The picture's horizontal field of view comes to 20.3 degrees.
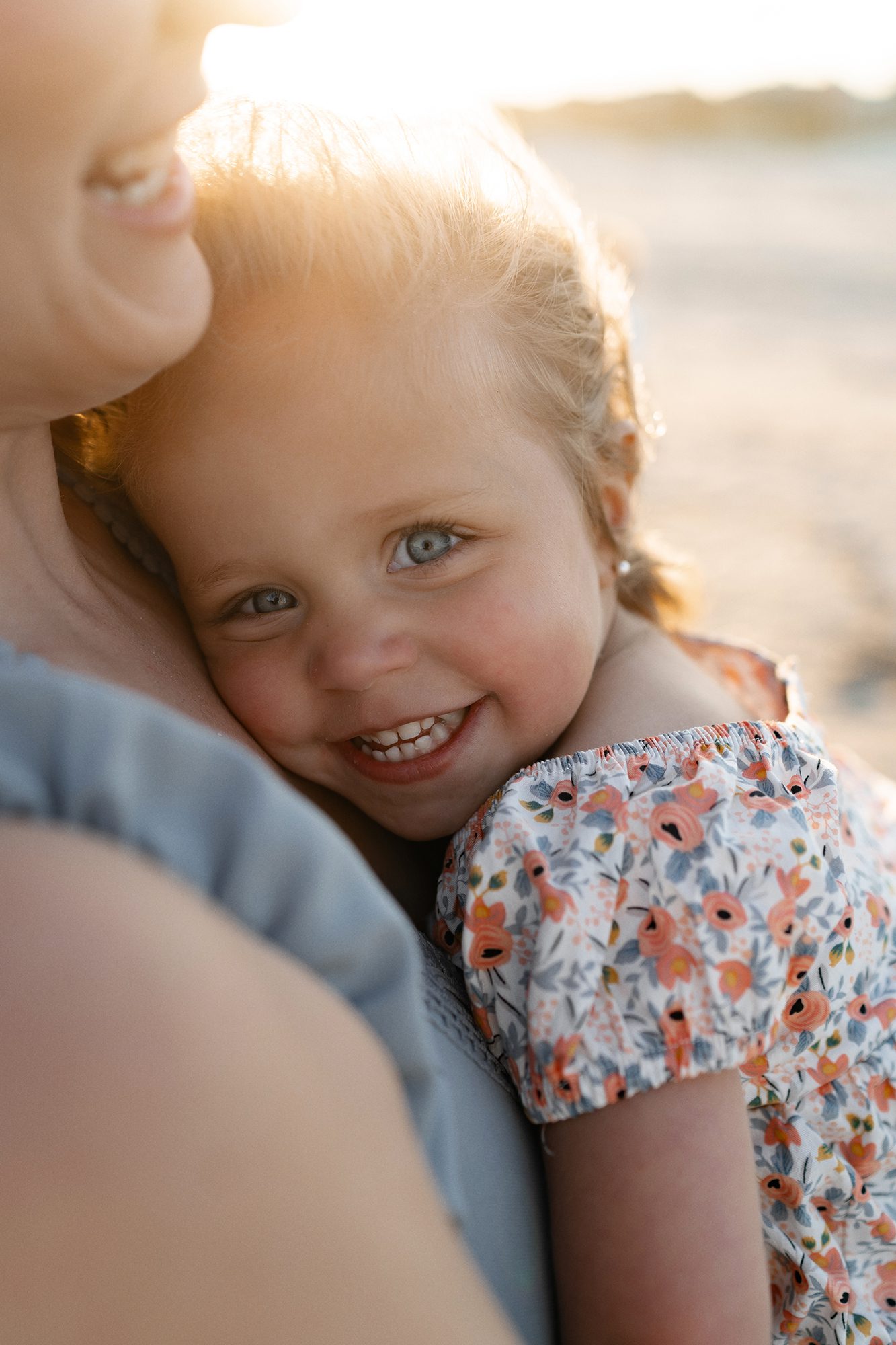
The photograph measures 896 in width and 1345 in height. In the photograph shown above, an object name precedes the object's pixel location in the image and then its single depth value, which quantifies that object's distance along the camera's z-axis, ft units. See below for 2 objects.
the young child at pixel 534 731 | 2.01
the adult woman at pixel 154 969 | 1.44
